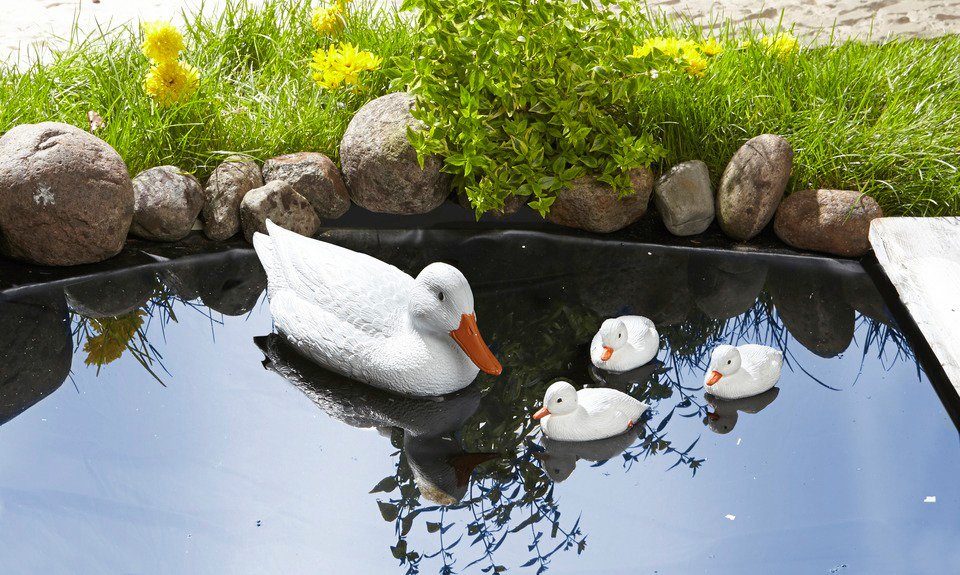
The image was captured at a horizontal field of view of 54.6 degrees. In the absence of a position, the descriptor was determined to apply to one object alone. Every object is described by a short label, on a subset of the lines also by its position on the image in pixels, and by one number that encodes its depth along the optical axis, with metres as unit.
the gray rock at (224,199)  4.56
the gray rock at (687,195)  4.61
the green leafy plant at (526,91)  4.19
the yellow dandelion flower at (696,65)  4.66
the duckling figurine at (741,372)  3.54
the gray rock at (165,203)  4.48
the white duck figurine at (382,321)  3.46
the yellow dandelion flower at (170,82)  4.56
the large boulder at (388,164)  4.55
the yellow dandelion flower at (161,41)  4.44
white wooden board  3.86
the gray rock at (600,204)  4.62
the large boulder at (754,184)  4.49
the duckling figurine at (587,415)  3.31
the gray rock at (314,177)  4.65
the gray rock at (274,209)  4.49
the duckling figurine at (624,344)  3.64
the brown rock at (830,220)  4.48
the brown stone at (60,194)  4.14
